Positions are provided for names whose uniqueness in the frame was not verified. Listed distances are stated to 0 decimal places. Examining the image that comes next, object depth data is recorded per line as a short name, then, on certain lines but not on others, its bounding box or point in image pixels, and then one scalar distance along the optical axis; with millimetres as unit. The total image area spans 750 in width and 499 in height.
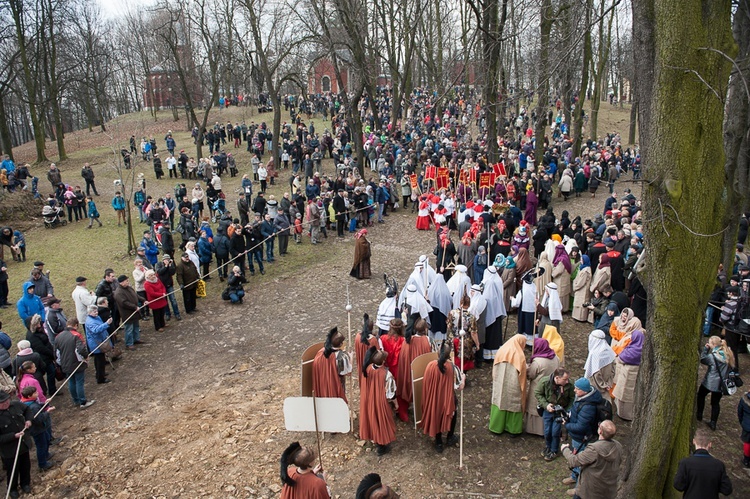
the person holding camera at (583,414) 6293
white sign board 5793
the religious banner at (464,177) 20358
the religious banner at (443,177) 21000
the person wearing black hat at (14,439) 6949
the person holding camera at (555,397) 6844
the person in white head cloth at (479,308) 9656
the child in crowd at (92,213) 19828
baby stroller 20297
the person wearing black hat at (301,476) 5062
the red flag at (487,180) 19391
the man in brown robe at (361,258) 14266
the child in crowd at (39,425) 7293
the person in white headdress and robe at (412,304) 9852
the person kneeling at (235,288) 13039
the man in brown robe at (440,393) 7250
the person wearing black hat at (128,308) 10859
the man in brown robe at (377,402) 7336
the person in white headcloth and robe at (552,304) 9203
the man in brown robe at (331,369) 7660
